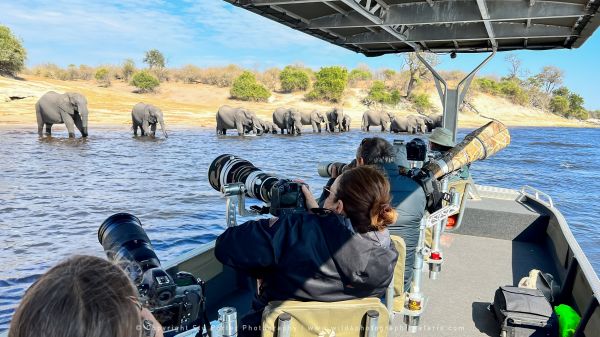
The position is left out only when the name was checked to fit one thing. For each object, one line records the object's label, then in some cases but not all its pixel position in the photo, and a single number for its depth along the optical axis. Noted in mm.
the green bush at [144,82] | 54250
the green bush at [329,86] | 57531
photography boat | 3520
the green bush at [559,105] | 79500
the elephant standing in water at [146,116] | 28469
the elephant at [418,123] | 47531
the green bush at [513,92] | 71875
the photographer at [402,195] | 3010
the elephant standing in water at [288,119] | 35750
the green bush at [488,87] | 71312
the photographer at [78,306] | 817
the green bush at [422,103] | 61562
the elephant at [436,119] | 50731
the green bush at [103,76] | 58431
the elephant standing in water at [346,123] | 42781
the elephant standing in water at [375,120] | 46250
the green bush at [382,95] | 60094
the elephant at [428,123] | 51156
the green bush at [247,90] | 54469
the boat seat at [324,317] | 1804
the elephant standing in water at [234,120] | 32156
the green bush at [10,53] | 42125
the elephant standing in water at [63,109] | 25109
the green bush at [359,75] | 74238
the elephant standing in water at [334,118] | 41656
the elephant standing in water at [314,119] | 40469
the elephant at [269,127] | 36594
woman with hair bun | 1795
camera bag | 3131
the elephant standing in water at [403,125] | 46594
